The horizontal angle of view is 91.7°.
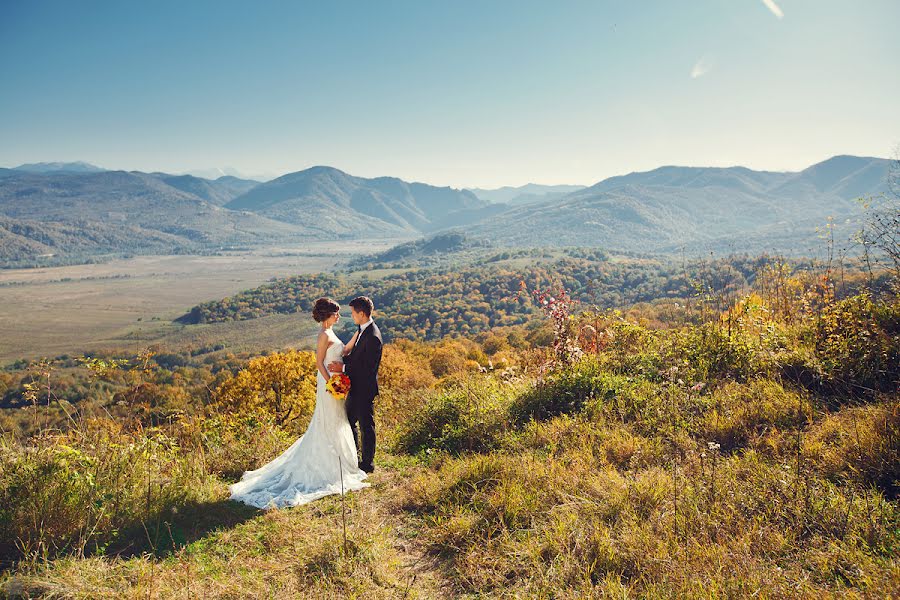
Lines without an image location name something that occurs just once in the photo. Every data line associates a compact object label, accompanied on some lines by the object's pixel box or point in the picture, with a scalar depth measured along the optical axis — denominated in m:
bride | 5.35
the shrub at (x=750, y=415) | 4.65
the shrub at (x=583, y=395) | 5.71
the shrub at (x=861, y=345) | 4.88
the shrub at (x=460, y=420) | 5.90
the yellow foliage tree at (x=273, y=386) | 22.91
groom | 5.84
